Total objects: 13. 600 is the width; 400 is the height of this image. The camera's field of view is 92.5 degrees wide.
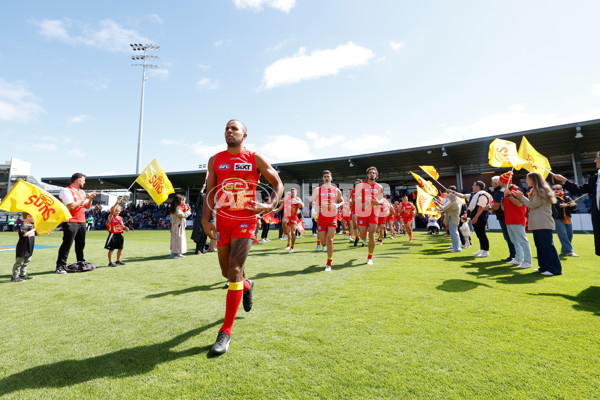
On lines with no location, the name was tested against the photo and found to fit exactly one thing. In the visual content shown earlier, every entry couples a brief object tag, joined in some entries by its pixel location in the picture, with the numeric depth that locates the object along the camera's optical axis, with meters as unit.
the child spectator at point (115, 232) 7.51
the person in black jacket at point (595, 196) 4.85
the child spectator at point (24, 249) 5.66
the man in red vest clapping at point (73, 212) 6.31
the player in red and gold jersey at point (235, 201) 2.96
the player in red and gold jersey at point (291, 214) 10.16
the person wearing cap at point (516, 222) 6.25
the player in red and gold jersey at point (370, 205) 6.91
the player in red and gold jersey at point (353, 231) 11.72
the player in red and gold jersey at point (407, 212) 13.31
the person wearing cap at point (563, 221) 7.86
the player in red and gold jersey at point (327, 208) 6.59
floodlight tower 50.44
